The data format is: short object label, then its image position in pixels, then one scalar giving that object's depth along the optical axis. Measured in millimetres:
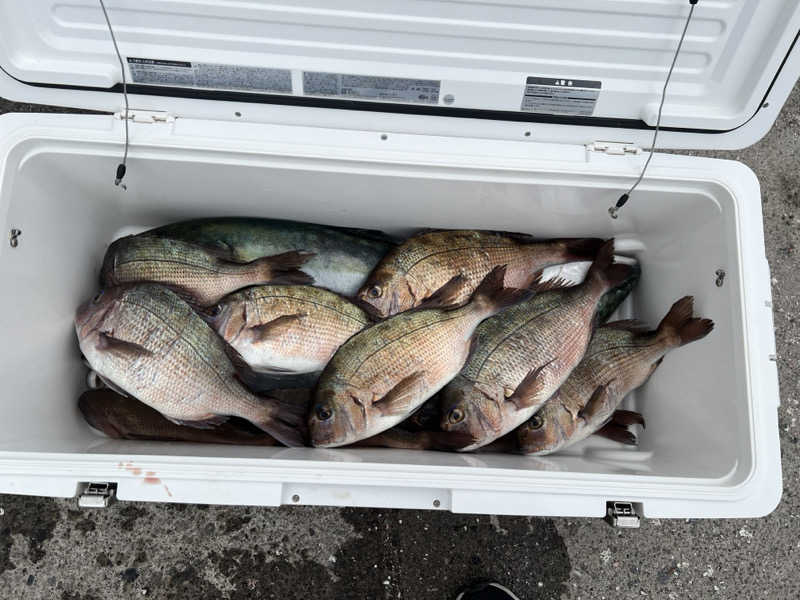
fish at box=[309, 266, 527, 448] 1194
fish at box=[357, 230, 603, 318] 1326
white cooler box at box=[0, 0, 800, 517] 997
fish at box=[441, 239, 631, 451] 1243
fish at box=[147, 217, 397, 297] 1339
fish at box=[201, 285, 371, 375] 1253
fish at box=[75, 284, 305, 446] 1157
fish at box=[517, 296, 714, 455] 1291
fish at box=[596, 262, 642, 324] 1442
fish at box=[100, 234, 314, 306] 1272
